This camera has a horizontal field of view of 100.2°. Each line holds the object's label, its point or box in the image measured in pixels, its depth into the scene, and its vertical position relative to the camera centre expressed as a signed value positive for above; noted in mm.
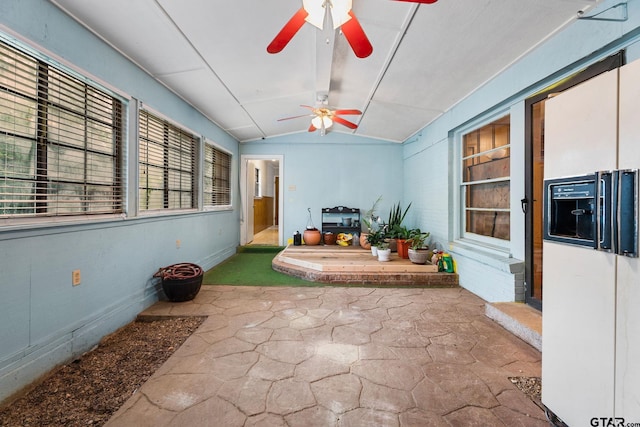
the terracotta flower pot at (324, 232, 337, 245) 5566 -506
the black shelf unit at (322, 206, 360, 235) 5750 -118
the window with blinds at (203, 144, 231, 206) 4543 +669
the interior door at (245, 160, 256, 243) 6055 +377
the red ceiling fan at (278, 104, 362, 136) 3567 +1403
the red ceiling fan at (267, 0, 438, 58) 1555 +1186
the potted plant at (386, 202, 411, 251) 4914 -140
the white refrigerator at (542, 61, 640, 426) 1035 -325
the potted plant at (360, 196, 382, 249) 5871 -65
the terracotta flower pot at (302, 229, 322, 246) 5562 -486
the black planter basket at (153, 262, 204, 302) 2920 -765
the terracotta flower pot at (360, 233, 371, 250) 5149 -555
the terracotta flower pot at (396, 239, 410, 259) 4410 -570
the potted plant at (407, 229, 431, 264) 3975 -526
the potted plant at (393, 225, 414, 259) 4418 -431
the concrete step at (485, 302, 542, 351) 2119 -903
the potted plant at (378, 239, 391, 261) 4141 -608
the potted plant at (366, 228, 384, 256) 4653 -447
